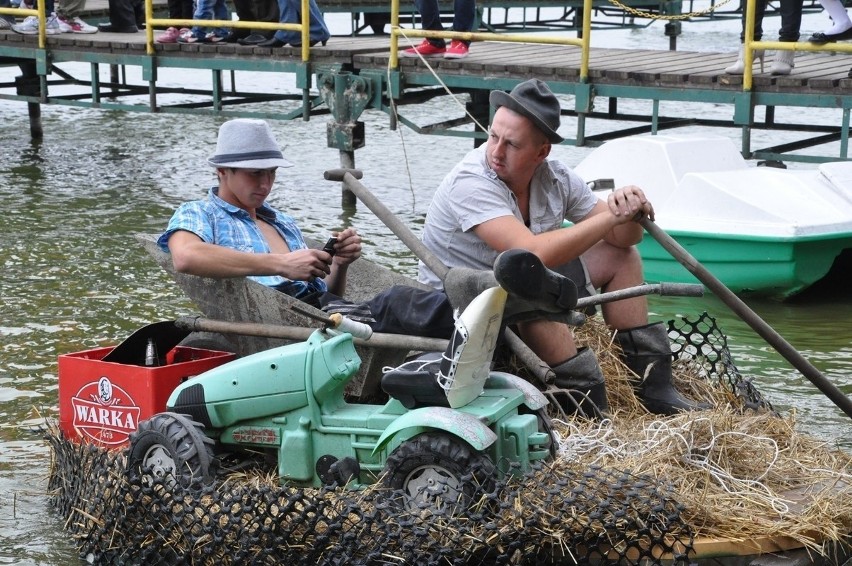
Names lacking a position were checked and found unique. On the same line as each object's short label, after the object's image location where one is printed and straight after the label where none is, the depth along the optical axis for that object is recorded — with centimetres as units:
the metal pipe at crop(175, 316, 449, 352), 924
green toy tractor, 830
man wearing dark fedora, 953
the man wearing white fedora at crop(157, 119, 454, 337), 955
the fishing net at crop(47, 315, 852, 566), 798
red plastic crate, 984
